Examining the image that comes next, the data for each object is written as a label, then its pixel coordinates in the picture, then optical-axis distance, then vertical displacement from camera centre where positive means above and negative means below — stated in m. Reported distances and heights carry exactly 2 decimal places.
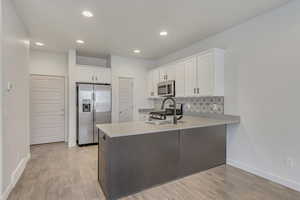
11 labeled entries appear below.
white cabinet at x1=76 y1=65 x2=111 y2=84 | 4.30 +0.71
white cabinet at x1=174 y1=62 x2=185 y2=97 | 3.60 +0.47
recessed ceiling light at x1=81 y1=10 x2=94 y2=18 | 2.39 +1.36
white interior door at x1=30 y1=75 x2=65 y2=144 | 4.31 -0.31
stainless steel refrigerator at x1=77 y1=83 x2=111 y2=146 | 4.15 -0.30
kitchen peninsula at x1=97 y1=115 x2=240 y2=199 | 1.89 -0.78
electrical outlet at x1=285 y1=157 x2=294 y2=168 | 2.16 -0.90
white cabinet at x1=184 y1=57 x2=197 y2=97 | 3.28 +0.49
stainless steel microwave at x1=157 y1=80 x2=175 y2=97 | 3.64 +0.25
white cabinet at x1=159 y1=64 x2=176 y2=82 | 3.93 +0.70
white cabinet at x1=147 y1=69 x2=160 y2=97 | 4.60 +0.55
